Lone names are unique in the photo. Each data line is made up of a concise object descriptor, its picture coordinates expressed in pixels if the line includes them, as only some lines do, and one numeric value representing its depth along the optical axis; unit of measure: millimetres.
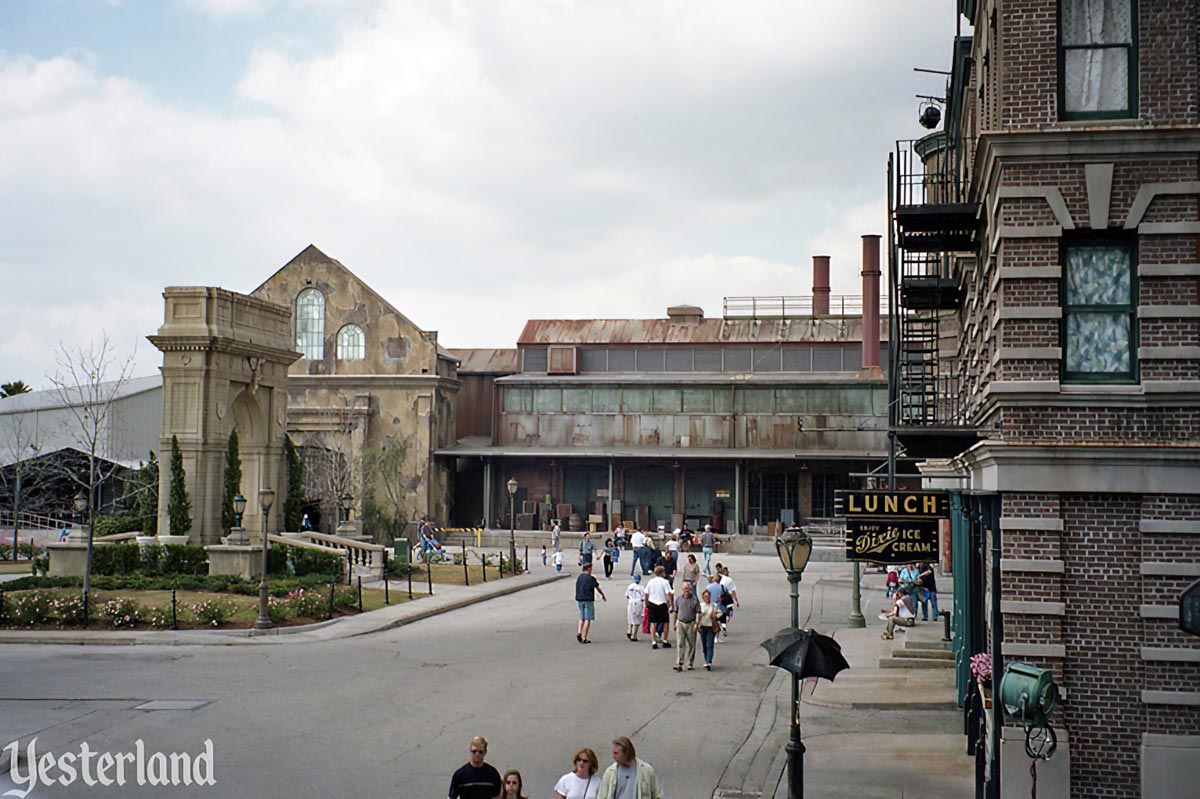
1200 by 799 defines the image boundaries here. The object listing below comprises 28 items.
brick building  11891
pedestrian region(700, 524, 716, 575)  38975
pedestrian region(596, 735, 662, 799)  10234
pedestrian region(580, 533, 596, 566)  31045
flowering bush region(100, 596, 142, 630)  24562
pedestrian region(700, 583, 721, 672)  21438
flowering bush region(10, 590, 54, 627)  24781
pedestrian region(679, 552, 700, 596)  23766
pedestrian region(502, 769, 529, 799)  10406
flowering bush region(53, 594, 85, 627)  24781
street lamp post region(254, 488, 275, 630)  24500
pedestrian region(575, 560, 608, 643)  24109
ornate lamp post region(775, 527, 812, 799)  14742
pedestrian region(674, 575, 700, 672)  21203
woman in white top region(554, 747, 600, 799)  10250
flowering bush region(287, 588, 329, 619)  26234
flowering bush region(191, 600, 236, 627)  24750
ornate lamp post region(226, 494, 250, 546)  32125
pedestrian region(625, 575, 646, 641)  24906
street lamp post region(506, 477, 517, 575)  40250
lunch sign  17031
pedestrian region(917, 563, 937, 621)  27750
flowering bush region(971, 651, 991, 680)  13336
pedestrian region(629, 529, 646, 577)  36500
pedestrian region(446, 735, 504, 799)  10648
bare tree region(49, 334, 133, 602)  54250
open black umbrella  12914
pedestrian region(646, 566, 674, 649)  23797
